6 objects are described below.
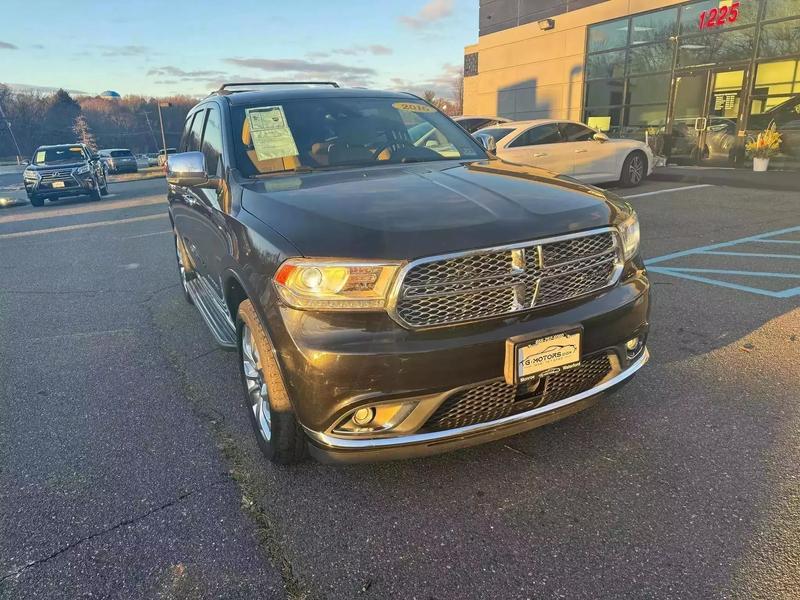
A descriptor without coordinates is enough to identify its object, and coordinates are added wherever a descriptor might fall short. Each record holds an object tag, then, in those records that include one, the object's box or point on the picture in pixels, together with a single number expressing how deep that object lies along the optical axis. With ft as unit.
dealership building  45.27
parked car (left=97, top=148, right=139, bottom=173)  121.90
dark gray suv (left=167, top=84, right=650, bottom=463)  6.84
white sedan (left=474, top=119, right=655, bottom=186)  33.65
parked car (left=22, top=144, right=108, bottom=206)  51.08
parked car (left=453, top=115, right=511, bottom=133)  44.06
